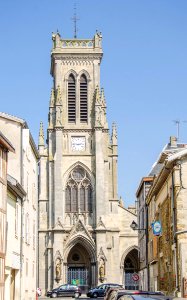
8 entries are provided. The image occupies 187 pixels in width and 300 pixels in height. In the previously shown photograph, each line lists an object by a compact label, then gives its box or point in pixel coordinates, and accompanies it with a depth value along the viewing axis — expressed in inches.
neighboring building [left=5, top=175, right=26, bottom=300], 977.5
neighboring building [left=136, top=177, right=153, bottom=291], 1953.6
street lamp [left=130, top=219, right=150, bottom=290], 1395.3
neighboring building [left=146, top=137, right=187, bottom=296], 1086.0
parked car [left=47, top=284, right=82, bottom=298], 2063.2
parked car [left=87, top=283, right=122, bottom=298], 1975.9
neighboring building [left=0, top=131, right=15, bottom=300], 848.2
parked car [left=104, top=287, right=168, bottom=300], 598.5
